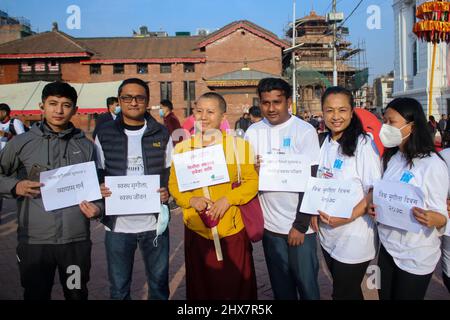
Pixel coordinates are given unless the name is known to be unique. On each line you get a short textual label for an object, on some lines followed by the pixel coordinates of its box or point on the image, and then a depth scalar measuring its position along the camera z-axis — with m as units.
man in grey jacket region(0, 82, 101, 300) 2.74
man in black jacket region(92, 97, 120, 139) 7.00
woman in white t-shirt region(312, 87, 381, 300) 2.61
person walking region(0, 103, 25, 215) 7.52
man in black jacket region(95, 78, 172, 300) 3.03
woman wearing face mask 2.33
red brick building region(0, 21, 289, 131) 32.34
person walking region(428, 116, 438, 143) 13.49
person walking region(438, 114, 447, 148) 18.45
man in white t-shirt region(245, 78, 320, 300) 2.89
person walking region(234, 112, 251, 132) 13.11
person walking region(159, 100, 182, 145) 8.97
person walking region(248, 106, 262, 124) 9.80
